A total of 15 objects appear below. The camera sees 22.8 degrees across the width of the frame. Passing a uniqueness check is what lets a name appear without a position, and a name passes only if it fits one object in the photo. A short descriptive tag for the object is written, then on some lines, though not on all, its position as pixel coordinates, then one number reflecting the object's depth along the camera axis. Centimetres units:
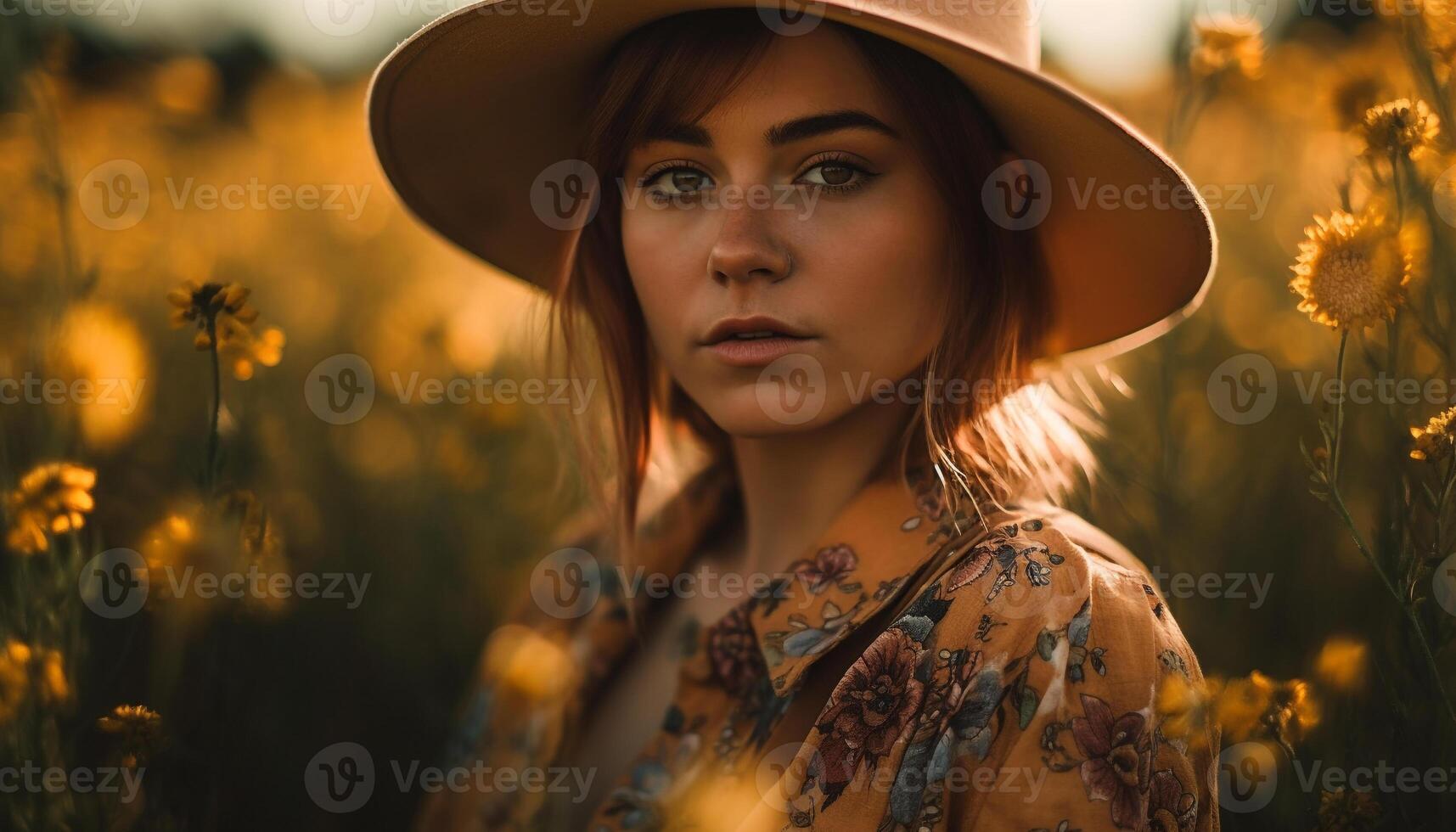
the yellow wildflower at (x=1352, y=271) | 136
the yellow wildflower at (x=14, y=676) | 136
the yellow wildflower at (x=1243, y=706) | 135
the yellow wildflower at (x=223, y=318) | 140
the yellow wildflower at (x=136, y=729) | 138
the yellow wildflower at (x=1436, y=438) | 134
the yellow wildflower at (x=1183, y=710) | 133
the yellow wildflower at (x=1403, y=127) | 137
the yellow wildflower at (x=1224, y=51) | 158
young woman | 133
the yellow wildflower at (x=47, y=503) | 139
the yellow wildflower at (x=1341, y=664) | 139
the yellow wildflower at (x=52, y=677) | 137
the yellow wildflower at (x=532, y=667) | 156
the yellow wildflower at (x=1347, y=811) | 136
